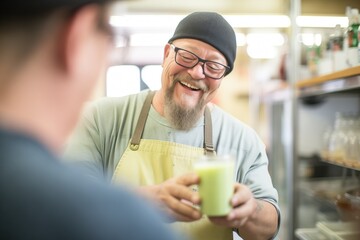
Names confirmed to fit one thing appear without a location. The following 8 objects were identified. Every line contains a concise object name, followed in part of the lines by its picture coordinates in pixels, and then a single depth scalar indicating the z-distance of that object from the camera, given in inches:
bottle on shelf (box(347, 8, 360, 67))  62.5
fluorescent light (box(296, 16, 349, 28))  66.5
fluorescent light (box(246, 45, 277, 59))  67.5
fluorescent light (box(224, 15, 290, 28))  45.8
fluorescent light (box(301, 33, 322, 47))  89.0
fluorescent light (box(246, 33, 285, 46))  59.4
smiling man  39.1
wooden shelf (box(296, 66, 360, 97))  65.2
